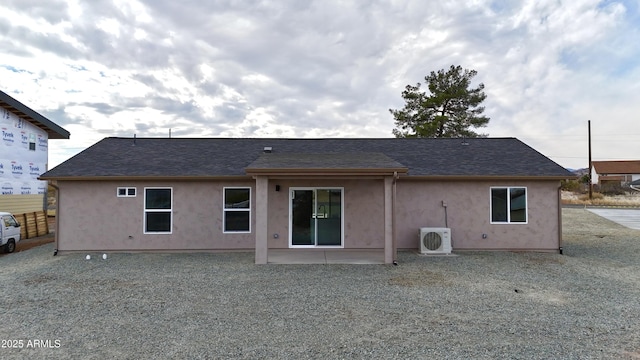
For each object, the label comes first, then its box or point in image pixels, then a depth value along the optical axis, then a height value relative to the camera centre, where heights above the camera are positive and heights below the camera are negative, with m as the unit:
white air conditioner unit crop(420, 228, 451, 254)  9.69 -1.36
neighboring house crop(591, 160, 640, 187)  52.78 +2.98
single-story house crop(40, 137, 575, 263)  10.12 -0.44
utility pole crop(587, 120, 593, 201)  30.79 +0.22
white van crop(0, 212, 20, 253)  10.33 -1.16
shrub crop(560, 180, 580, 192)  37.48 +0.54
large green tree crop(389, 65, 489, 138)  27.08 +6.69
